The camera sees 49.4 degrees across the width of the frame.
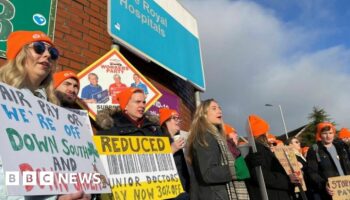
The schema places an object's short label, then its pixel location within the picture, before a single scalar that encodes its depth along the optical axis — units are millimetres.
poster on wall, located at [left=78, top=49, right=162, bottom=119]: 3983
